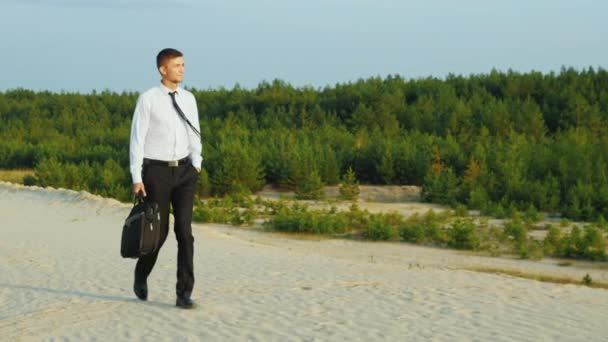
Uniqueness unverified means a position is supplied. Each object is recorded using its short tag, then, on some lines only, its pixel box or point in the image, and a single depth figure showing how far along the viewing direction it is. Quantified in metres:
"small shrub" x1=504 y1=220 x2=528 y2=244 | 18.56
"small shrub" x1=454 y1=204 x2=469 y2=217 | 20.95
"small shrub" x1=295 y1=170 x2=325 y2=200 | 24.34
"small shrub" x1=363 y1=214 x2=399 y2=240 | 19.36
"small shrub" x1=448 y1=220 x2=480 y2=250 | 18.47
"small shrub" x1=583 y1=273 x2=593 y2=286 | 14.46
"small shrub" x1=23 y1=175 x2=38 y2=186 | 28.54
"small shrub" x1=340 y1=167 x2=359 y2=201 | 24.32
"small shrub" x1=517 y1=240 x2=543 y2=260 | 17.58
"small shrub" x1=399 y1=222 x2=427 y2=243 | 19.12
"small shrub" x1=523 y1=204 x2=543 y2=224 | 20.25
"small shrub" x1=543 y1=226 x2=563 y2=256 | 17.89
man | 8.89
